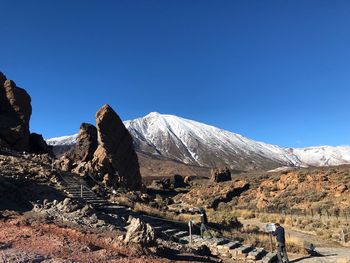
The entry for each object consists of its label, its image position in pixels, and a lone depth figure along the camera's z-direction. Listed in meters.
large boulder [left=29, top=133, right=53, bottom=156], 43.53
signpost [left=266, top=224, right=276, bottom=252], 16.30
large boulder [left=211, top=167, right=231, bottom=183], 70.56
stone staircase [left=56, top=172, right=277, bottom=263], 16.56
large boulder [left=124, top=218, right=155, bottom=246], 12.16
